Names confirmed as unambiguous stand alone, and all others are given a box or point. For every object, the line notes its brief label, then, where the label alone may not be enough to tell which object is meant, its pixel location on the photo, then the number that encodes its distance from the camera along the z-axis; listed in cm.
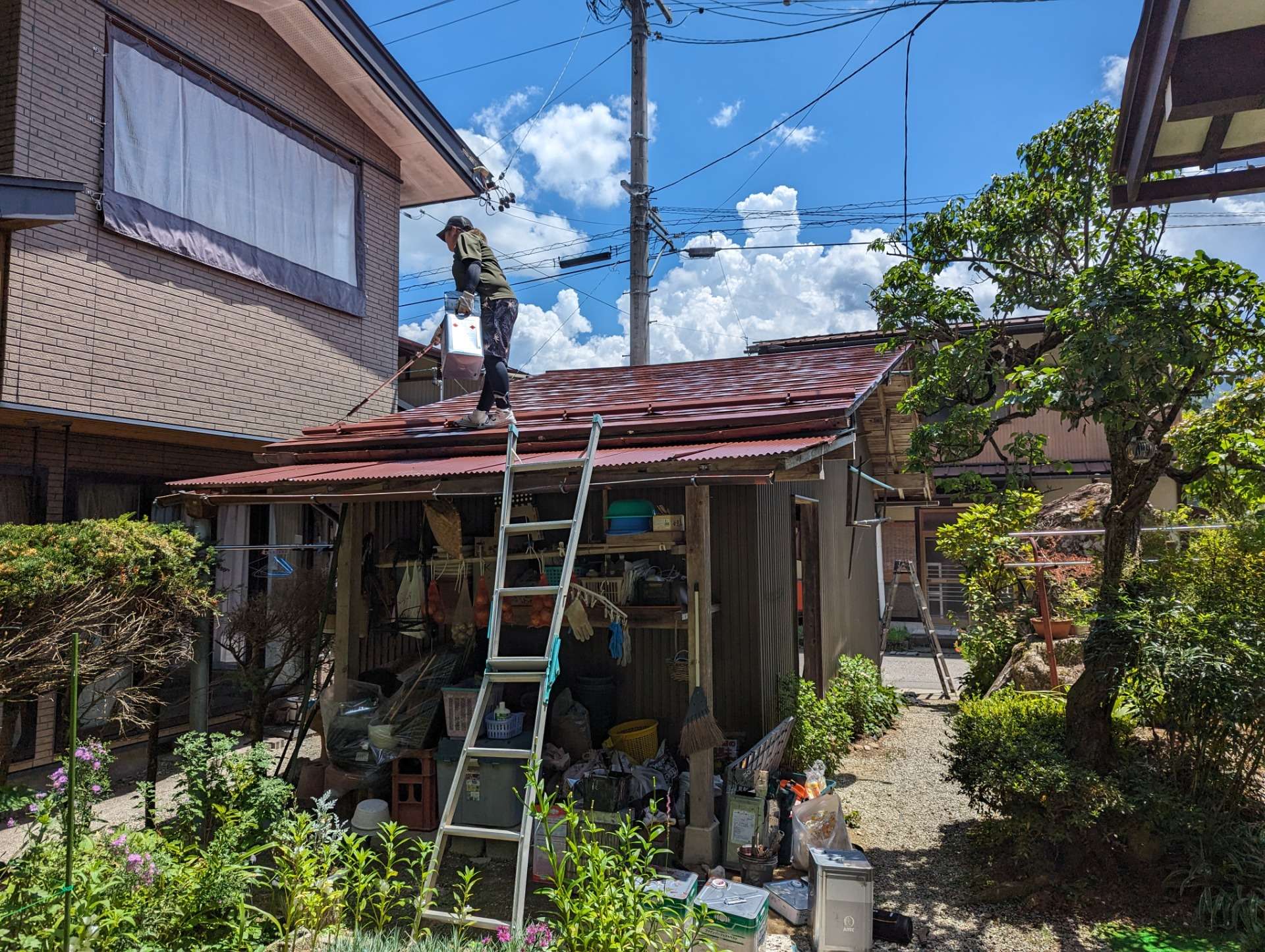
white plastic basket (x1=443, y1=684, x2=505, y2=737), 665
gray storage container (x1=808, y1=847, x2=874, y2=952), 465
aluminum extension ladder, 378
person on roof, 710
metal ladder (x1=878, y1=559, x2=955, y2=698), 1241
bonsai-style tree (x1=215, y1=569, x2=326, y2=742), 757
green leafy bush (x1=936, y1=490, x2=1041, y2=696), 1060
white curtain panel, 845
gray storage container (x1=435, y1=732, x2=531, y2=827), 614
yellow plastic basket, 674
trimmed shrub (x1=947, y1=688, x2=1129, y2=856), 506
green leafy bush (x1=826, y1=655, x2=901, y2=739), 953
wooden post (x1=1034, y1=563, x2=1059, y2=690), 876
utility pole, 1413
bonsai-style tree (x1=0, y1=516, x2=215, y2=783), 433
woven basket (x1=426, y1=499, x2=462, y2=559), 717
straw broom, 566
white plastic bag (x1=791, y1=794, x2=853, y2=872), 564
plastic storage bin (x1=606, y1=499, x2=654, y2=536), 670
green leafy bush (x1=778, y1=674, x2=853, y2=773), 711
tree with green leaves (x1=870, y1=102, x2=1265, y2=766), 516
